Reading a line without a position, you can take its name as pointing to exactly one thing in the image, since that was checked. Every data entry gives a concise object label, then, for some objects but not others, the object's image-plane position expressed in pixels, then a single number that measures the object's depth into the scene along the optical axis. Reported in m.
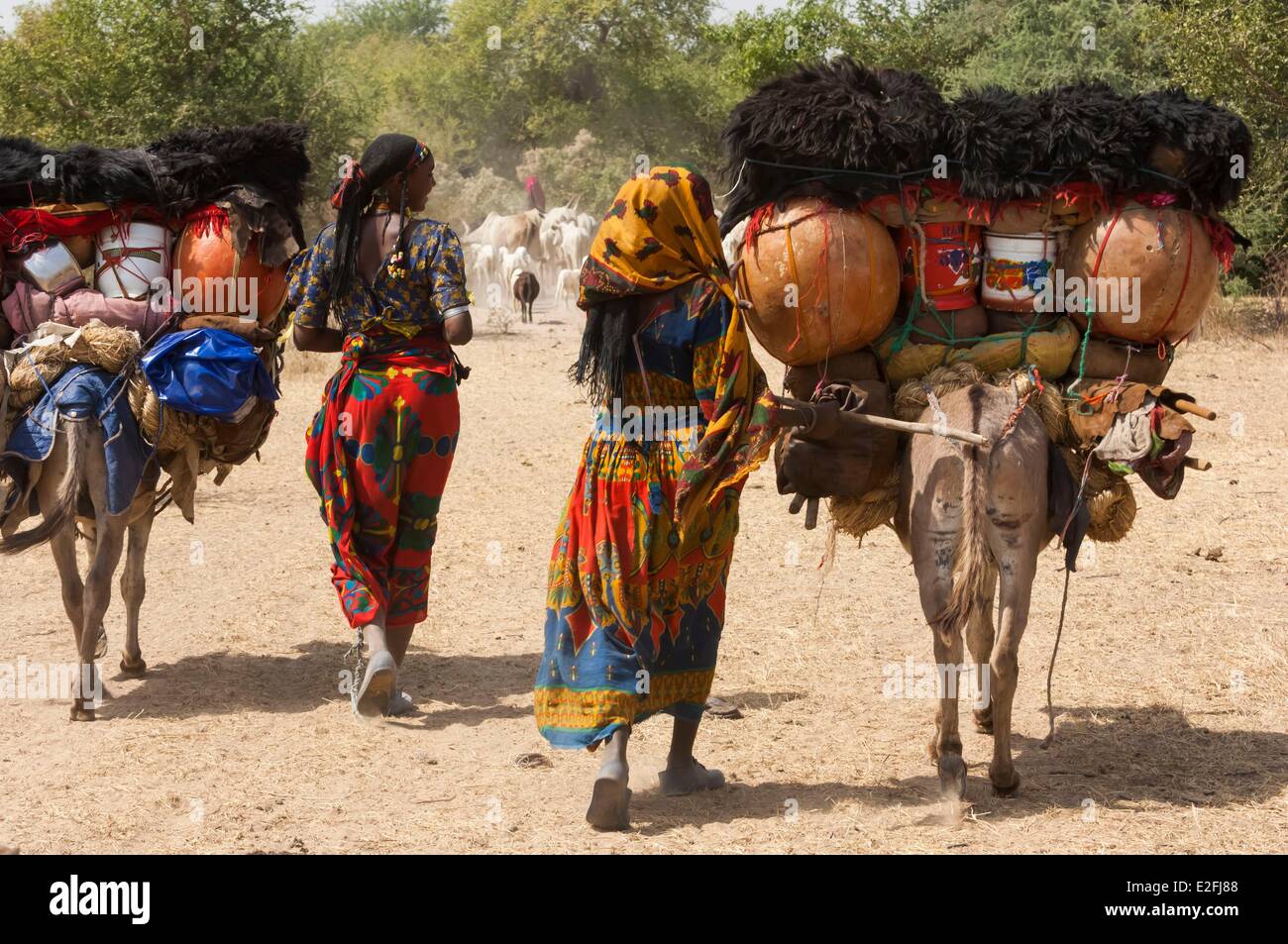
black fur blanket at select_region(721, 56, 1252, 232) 4.83
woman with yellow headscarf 4.59
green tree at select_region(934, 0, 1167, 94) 20.88
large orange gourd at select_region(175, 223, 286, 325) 6.37
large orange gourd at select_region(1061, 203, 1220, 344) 4.84
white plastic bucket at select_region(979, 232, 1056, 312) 5.02
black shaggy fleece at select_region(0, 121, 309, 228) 6.26
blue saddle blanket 6.03
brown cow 20.61
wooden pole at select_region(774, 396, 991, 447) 4.80
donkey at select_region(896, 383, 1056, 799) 4.73
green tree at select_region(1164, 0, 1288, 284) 15.49
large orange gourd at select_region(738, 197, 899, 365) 4.84
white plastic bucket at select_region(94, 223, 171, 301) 6.33
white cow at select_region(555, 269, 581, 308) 21.39
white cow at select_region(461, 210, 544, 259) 25.83
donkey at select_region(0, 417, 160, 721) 5.99
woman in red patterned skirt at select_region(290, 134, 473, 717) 5.80
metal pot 6.23
